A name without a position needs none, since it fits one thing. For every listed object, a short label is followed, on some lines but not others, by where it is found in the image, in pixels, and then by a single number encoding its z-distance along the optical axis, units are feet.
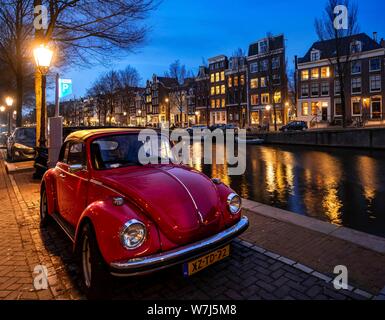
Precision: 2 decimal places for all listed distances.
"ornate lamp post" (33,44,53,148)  33.42
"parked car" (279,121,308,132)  124.05
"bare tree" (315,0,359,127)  91.15
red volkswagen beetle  9.91
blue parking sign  42.68
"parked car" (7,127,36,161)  52.42
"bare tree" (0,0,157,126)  41.52
